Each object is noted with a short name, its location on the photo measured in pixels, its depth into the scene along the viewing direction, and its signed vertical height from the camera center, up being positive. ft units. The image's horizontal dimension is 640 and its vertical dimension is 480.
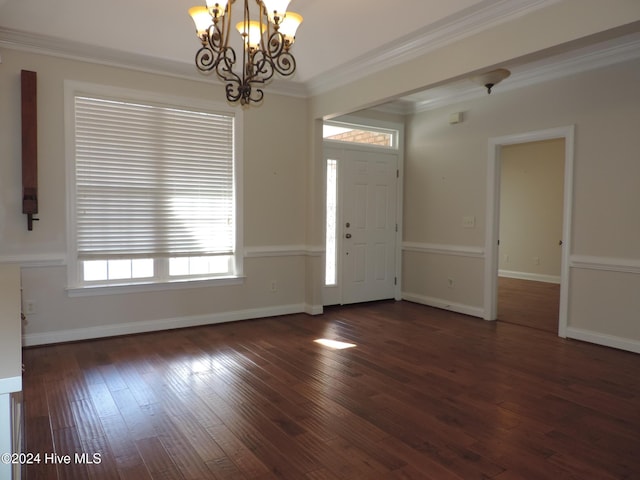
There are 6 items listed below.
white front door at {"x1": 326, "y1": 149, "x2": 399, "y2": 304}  19.16 +0.05
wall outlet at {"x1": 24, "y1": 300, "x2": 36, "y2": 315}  12.85 -2.52
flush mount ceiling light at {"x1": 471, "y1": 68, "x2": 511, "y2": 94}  13.12 +4.64
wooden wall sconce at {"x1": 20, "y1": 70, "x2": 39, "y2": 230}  12.25 +2.26
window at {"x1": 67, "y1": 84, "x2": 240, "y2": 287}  13.57 +1.06
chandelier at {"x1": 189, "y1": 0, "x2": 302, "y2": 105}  8.09 +3.81
